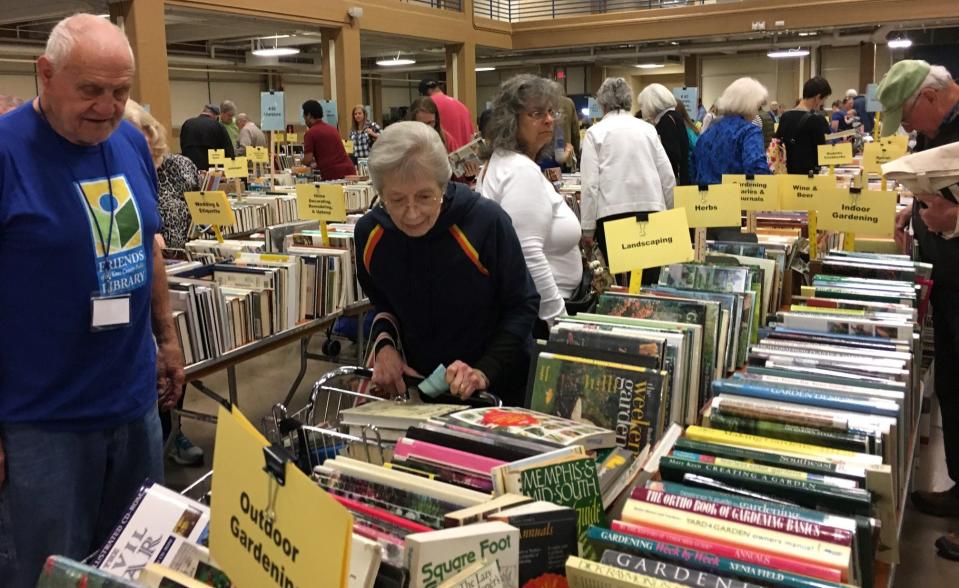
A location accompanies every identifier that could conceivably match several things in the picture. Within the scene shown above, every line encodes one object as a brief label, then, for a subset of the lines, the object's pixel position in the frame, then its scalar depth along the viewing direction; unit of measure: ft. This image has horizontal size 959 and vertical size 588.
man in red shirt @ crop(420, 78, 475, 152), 23.60
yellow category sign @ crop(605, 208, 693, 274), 7.99
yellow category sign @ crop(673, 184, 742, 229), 10.25
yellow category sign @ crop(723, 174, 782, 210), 12.23
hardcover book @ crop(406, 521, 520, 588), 3.21
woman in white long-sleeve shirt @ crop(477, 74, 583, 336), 8.64
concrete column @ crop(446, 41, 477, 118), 48.57
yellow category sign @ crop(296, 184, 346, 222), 13.66
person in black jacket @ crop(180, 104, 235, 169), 27.91
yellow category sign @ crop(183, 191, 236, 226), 13.30
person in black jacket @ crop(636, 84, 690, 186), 18.12
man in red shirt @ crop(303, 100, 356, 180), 27.20
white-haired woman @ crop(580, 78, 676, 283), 13.78
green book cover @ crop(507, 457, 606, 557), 4.09
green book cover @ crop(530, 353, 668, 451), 5.70
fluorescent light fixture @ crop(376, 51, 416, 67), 63.29
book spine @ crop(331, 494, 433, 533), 3.71
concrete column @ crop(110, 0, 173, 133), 28.91
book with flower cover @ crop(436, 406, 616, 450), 4.89
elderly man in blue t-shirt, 5.64
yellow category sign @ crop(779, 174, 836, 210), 11.86
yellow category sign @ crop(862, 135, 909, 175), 19.51
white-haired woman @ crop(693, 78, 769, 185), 15.81
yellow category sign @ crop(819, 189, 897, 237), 10.14
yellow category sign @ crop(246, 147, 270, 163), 29.22
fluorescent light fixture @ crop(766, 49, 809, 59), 55.14
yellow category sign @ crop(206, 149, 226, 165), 23.53
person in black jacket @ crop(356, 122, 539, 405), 6.83
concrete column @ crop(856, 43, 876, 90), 57.06
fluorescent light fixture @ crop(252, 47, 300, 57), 51.19
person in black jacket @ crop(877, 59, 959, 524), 9.55
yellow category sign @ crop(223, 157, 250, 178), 21.08
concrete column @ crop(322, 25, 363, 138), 39.42
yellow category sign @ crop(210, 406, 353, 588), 2.81
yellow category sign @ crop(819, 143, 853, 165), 17.87
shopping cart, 5.29
